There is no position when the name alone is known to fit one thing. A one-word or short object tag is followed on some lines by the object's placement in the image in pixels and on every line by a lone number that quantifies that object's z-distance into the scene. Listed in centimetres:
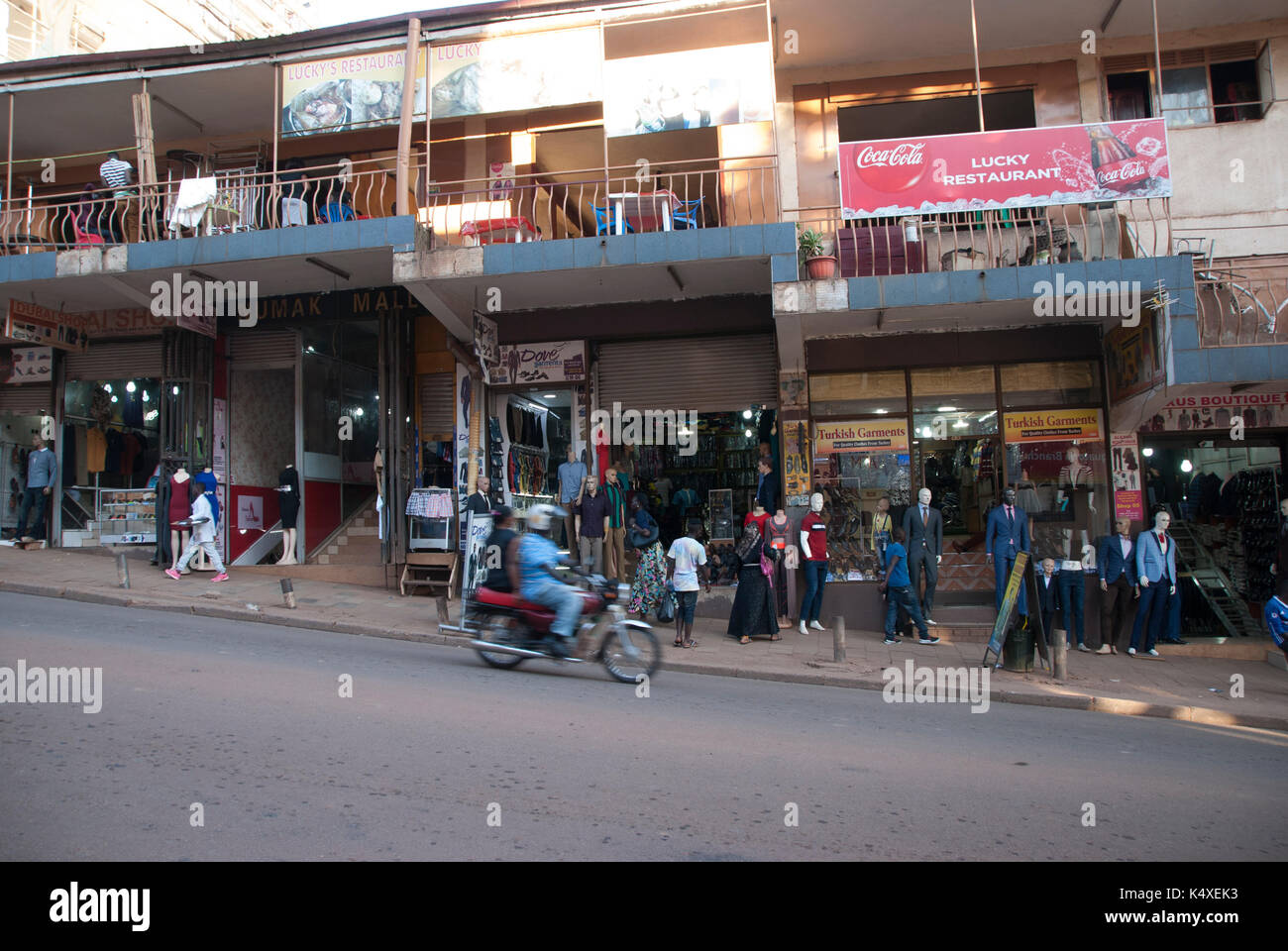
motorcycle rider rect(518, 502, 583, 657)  873
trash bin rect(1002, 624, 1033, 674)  1042
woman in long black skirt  1187
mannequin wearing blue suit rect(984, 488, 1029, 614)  1220
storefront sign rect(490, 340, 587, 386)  1435
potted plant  1224
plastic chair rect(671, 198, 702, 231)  1310
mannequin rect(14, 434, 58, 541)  1561
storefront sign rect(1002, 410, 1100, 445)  1338
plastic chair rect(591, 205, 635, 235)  1301
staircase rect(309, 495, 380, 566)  1589
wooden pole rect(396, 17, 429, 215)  1286
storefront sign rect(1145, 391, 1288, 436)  1285
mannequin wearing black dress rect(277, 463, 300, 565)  1517
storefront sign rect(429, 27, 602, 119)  1268
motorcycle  870
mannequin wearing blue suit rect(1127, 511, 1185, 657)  1200
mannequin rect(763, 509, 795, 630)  1236
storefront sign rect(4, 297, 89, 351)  1477
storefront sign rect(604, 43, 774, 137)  1234
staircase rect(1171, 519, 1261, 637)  1305
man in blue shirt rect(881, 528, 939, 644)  1228
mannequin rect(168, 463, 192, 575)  1412
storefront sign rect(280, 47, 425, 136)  1333
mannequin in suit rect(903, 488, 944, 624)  1264
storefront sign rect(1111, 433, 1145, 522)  1300
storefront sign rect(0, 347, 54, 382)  1659
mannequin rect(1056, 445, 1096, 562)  1333
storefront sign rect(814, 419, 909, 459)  1372
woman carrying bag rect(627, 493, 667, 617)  1253
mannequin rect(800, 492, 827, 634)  1270
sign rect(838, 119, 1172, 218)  1194
